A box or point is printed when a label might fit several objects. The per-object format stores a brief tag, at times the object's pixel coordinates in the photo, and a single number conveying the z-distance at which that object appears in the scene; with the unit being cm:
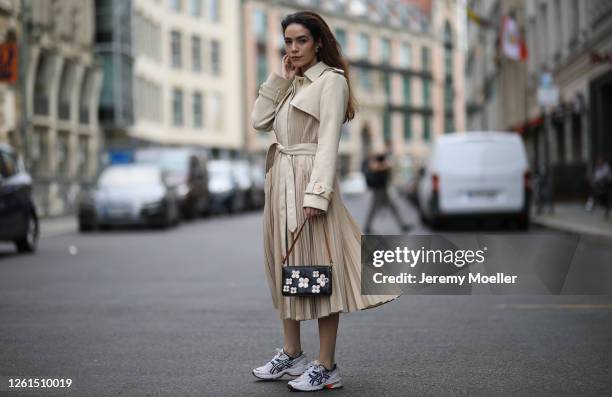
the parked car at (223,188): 3603
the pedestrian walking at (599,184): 2561
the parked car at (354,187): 7281
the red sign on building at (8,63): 2831
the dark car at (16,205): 1484
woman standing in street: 520
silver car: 2411
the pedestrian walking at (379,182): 2017
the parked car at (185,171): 3044
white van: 2002
